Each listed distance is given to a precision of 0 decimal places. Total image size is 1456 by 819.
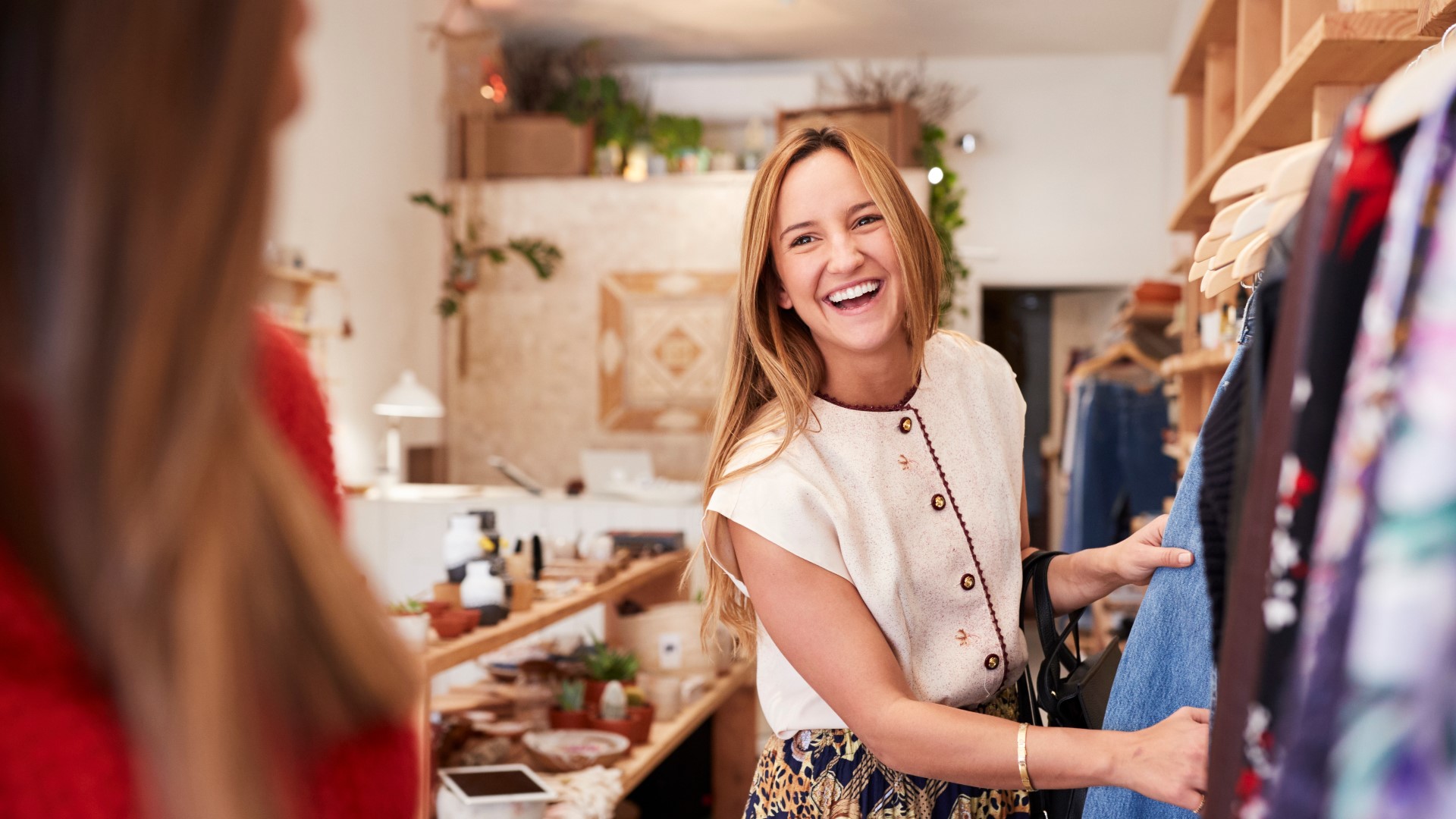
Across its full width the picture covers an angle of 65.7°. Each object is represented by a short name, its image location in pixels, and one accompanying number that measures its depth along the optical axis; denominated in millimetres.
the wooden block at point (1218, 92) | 3246
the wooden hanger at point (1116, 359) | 5492
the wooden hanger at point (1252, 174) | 791
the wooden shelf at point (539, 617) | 2428
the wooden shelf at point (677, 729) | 2998
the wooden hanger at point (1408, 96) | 528
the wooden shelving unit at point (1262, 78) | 1621
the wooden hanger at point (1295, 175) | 682
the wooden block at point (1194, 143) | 3744
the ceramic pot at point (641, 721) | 3195
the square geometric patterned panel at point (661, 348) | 7297
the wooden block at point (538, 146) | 7379
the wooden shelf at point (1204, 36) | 3076
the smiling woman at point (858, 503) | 1318
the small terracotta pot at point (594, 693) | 3303
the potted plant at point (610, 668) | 3434
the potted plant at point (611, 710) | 3191
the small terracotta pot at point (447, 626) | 2574
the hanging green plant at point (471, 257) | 7184
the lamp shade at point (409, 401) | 5609
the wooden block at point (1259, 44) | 2723
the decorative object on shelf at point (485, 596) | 2760
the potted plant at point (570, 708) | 3225
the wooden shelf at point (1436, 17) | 1180
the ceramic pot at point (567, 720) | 3219
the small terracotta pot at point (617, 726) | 3170
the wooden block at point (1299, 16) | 2166
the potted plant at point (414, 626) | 2369
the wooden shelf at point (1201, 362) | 2752
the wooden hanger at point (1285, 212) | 705
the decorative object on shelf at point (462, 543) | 3002
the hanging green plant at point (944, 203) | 7203
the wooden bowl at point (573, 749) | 2938
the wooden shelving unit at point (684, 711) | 2781
